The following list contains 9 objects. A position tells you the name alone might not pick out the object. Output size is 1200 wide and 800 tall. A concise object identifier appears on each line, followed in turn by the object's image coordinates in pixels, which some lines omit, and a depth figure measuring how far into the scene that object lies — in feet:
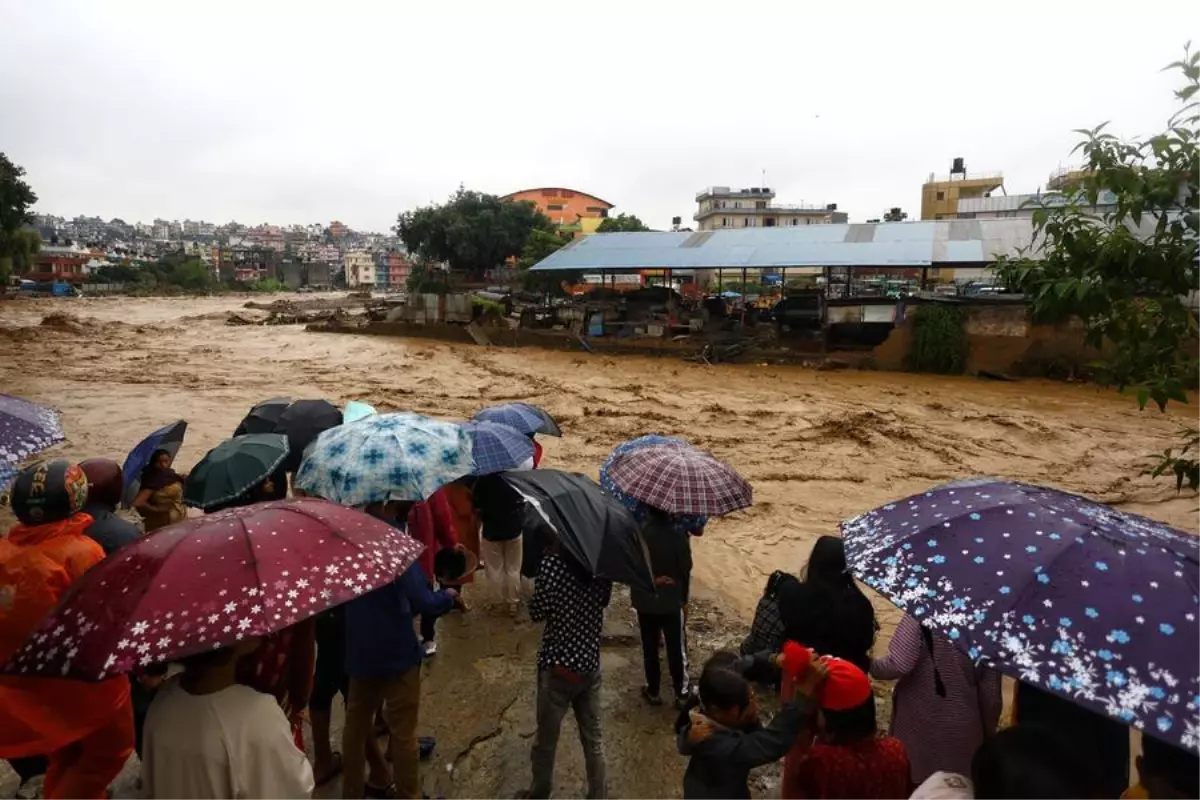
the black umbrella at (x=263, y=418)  15.58
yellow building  176.65
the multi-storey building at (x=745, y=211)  237.45
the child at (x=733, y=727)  6.99
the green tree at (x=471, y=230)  136.56
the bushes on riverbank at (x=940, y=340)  56.75
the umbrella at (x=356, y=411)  15.39
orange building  276.62
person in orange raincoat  7.59
